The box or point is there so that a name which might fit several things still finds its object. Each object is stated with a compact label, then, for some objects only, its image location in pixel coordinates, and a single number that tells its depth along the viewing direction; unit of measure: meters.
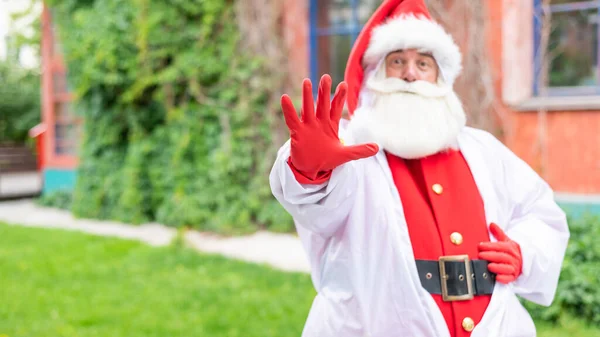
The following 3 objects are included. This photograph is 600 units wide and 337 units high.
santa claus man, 1.81
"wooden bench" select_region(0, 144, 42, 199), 11.35
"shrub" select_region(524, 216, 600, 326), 3.60
